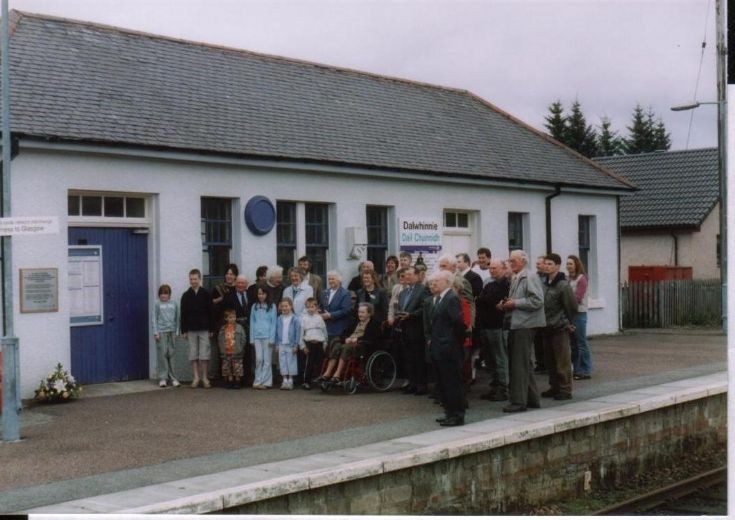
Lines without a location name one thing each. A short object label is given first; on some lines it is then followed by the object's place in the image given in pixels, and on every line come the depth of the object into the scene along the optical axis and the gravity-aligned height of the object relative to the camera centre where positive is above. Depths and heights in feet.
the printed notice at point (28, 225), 31.50 +1.41
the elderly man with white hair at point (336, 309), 45.80 -1.78
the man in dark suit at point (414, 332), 43.29 -2.67
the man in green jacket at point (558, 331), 40.73 -2.56
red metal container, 71.00 -0.65
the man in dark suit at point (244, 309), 46.91 -1.75
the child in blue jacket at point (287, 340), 45.85 -3.08
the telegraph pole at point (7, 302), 32.78 -0.91
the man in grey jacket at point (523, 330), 37.52 -2.32
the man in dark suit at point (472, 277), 44.55 -0.45
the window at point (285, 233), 53.36 +1.81
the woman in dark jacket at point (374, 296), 45.16 -1.23
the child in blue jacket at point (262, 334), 45.80 -2.81
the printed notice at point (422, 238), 59.06 +1.64
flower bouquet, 41.42 -4.59
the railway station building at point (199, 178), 43.45 +4.54
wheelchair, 44.01 -4.45
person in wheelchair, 43.98 -3.23
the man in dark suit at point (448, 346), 34.58 -2.61
